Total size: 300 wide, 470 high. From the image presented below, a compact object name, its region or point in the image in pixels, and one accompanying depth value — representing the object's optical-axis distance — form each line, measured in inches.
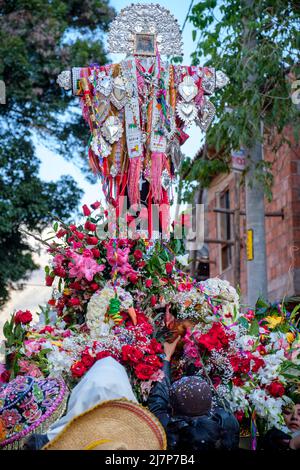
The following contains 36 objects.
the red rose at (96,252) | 205.9
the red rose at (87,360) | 183.3
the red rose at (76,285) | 206.1
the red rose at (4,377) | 194.1
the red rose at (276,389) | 191.0
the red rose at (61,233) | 212.7
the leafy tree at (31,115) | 596.1
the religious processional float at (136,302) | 189.2
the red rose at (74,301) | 206.8
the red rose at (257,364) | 196.5
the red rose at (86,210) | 219.3
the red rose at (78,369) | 181.8
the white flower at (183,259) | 223.5
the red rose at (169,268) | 211.2
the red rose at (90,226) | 213.5
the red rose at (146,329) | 193.0
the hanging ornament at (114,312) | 197.9
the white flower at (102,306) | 197.8
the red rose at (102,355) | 182.4
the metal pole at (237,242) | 555.5
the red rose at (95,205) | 217.7
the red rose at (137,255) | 208.8
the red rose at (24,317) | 204.4
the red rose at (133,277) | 205.6
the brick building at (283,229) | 557.3
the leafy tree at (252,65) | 405.7
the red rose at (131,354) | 183.0
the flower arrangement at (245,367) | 191.0
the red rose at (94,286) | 204.7
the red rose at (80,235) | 210.7
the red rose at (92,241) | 207.8
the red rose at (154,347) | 187.4
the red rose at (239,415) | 190.3
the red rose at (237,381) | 194.5
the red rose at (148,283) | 208.2
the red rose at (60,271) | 206.7
